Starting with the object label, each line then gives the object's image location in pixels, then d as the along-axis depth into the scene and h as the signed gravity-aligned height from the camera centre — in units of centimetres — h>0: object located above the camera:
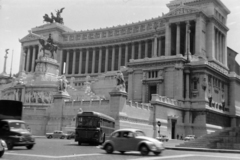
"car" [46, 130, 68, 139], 5084 -111
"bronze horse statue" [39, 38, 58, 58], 8606 +1906
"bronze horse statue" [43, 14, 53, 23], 12712 +3804
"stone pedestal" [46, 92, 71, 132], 5759 +238
